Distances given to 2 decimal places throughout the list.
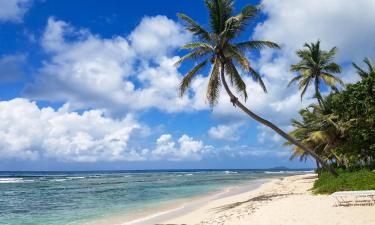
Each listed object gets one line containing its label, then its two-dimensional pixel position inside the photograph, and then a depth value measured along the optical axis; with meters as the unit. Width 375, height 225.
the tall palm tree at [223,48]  18.83
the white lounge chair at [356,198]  12.66
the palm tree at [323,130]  26.00
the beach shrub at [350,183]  14.95
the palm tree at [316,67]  28.72
